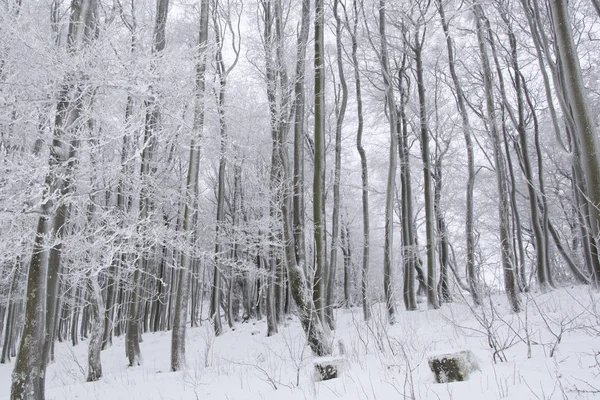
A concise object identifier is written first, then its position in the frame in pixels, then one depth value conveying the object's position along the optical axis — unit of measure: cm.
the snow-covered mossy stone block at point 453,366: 346
